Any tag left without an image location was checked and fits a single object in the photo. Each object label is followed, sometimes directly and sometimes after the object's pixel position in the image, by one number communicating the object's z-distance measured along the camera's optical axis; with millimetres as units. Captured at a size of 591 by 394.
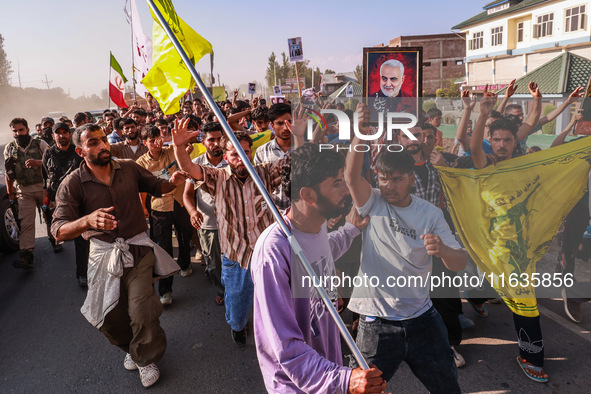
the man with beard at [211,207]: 4625
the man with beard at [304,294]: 1700
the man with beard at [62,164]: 5527
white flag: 5598
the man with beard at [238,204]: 3672
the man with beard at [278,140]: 4527
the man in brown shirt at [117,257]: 3426
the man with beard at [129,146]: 6152
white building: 27547
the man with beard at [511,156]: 2312
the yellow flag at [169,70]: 2514
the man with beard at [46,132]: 8211
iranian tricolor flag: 11234
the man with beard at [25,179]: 6352
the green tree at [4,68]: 60438
